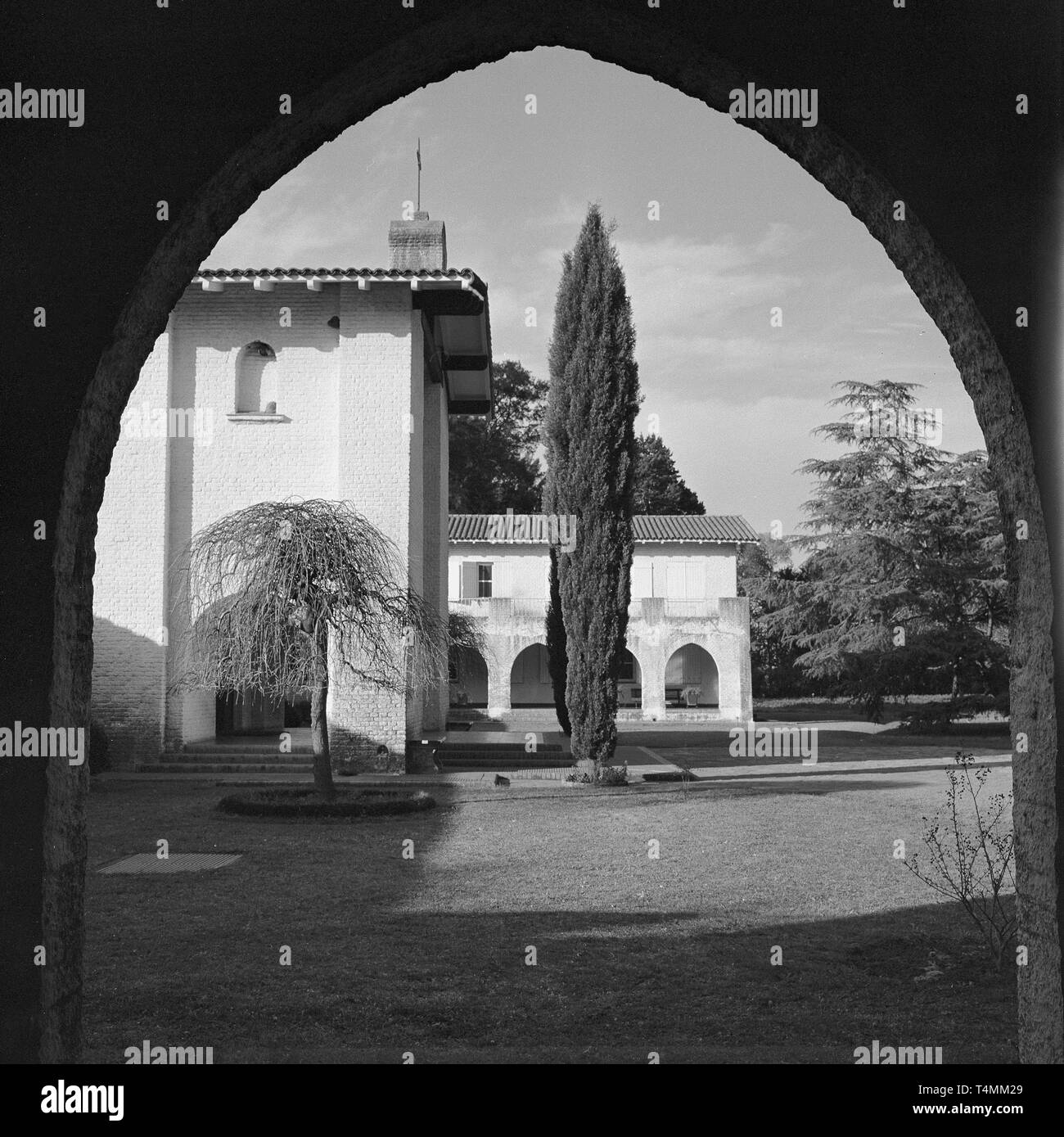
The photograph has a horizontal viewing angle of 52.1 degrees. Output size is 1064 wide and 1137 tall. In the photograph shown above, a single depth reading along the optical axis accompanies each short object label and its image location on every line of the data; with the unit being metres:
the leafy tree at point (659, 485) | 54.50
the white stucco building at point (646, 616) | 33.22
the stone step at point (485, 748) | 19.75
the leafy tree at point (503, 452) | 49.19
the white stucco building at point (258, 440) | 17.34
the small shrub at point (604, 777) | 16.73
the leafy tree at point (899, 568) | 29.34
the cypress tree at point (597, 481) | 17.36
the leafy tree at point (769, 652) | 42.47
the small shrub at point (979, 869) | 6.48
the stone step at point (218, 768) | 17.38
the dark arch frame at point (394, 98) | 3.40
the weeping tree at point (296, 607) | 12.83
